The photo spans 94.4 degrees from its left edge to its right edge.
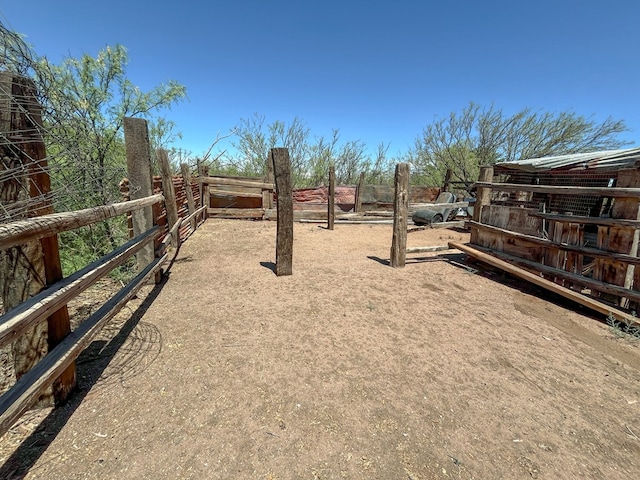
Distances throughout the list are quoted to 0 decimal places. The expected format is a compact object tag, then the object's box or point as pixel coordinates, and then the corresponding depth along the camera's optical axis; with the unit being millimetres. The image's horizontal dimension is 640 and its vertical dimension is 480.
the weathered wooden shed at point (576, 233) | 3656
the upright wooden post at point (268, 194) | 10070
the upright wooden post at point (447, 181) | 13883
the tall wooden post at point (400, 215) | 5172
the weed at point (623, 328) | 3305
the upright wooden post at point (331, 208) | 9406
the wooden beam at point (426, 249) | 5754
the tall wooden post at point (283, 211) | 4422
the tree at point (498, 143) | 15680
